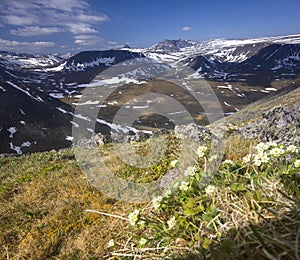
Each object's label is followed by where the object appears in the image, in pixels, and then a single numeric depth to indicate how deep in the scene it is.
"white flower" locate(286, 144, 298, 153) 3.15
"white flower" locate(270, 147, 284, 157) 3.03
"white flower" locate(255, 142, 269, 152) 3.23
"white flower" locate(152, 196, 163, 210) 3.31
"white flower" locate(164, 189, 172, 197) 3.38
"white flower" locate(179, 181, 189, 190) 3.26
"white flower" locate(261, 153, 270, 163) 3.03
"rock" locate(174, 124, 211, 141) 8.29
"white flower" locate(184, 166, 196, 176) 3.40
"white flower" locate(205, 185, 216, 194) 2.99
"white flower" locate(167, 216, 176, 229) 2.87
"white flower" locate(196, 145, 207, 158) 3.46
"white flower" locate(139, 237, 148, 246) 2.94
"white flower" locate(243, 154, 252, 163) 3.36
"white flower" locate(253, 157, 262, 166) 3.05
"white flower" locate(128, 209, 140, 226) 2.98
